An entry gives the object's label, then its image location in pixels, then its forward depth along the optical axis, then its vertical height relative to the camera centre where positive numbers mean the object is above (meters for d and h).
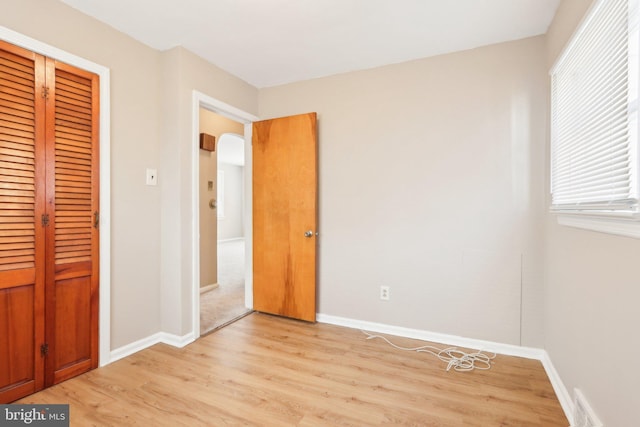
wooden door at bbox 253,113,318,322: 2.98 -0.05
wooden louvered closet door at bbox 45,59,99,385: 1.91 -0.08
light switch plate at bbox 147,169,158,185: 2.46 +0.27
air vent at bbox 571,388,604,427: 1.34 -0.93
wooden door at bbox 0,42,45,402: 1.70 -0.08
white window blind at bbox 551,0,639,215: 1.16 +0.46
